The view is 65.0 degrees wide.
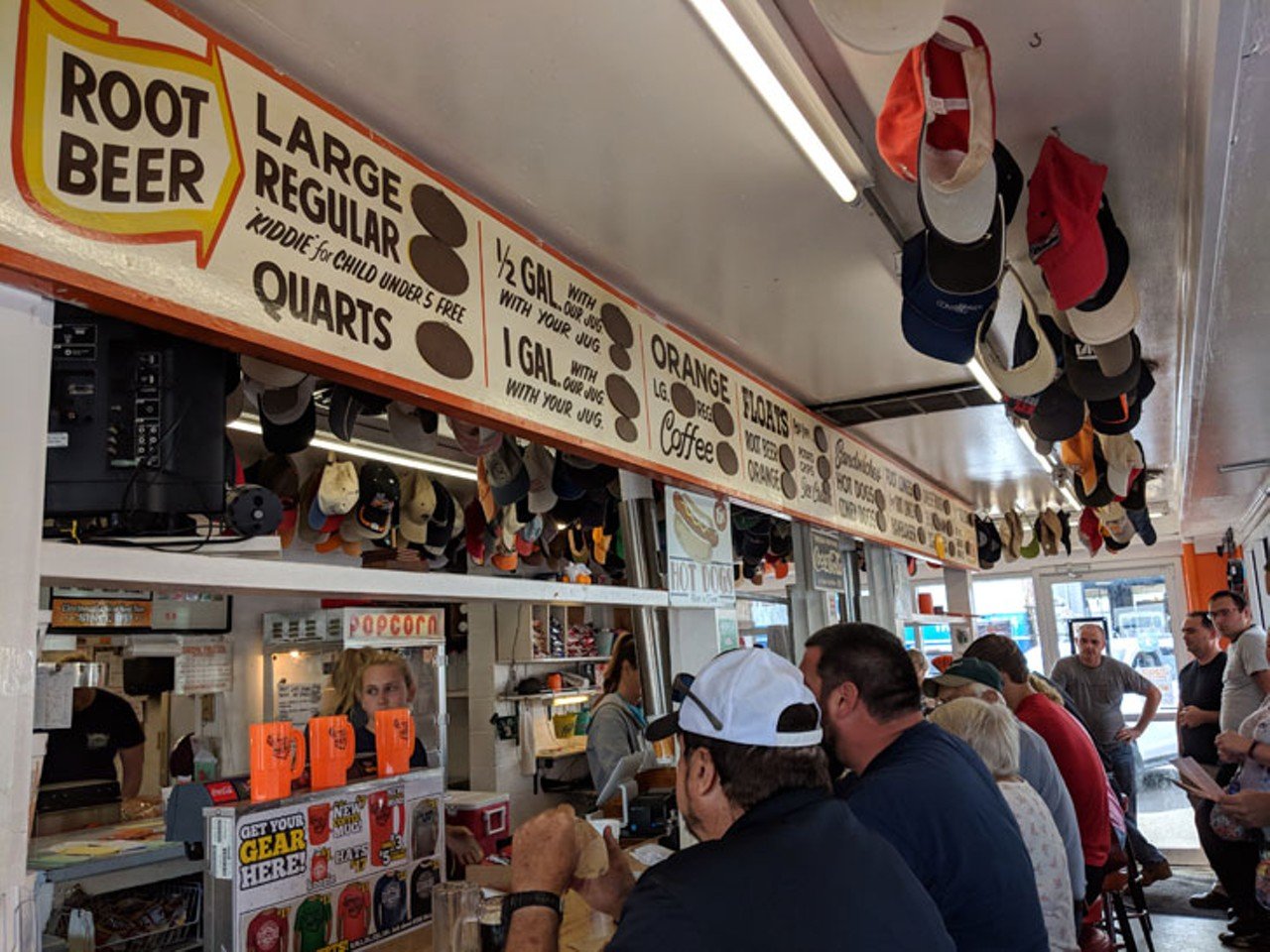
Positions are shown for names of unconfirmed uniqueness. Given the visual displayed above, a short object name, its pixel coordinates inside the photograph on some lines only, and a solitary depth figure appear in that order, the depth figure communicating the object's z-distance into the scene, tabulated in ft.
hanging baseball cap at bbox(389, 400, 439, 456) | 11.74
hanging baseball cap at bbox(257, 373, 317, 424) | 10.38
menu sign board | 5.74
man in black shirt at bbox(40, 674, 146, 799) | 19.94
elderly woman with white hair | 9.00
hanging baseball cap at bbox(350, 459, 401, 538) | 16.80
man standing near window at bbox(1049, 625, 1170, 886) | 25.40
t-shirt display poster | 8.19
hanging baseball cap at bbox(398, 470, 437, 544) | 17.99
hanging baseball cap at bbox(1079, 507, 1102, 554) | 27.43
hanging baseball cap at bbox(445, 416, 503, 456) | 12.23
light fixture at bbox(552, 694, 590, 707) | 32.37
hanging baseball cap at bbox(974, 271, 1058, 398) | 10.76
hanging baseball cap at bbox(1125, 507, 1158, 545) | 22.70
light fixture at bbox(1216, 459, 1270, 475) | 23.84
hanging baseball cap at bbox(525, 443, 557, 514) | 14.98
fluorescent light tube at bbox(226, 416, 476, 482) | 20.28
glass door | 43.27
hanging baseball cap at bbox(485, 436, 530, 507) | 14.40
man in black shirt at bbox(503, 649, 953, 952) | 4.37
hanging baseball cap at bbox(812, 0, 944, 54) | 5.80
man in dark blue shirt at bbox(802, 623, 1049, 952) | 6.84
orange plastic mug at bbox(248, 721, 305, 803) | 8.56
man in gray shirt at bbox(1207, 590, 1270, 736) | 20.43
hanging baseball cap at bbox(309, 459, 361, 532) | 15.89
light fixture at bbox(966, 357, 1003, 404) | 15.51
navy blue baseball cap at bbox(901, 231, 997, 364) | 8.99
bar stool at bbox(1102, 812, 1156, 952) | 14.82
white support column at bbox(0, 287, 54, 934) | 5.35
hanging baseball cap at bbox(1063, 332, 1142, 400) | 11.52
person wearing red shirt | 12.71
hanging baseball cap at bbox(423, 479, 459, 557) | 18.52
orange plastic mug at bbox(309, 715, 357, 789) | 9.27
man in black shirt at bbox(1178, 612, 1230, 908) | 22.33
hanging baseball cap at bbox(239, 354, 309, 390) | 9.29
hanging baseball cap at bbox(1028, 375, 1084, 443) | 12.20
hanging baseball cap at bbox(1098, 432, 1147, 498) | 17.21
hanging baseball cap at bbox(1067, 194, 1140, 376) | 9.89
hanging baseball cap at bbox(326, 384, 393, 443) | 10.48
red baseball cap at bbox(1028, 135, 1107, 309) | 8.89
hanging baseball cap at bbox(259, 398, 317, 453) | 10.58
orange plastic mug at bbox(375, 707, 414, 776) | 10.31
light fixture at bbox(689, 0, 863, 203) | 6.75
